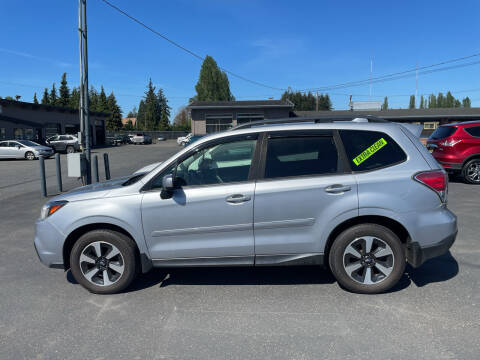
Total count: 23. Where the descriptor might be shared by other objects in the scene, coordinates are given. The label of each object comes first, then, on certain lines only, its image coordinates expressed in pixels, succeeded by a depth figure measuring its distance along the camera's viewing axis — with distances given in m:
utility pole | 9.64
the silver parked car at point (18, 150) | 24.84
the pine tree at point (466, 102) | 99.06
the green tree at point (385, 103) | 118.38
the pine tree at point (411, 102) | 110.88
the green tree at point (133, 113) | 139.23
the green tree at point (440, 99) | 101.80
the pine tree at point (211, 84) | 77.69
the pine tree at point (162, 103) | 108.38
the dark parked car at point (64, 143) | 33.06
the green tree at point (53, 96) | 77.19
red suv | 10.21
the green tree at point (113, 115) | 81.75
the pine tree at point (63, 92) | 73.08
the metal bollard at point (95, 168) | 10.35
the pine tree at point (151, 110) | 94.82
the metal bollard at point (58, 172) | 10.62
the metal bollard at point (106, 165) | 10.84
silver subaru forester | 3.68
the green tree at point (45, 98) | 76.81
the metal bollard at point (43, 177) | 10.13
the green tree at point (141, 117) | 104.31
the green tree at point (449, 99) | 99.06
